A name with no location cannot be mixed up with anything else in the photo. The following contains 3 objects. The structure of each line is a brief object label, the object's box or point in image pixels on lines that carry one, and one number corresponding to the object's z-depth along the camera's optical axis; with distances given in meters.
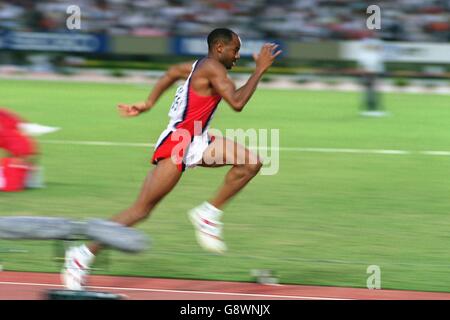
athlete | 7.63
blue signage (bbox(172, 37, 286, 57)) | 31.62
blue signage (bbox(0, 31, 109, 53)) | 31.84
